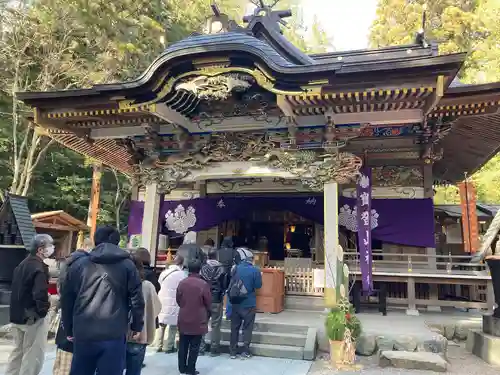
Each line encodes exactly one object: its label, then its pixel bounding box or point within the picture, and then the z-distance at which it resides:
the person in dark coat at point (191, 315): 4.69
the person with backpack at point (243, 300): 5.60
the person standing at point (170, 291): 5.41
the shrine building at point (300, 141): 6.61
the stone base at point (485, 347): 5.88
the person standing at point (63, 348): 3.62
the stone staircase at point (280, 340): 5.99
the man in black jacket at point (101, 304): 2.95
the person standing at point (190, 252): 5.59
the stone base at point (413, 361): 5.41
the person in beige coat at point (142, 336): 3.88
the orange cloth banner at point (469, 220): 10.42
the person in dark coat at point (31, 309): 3.92
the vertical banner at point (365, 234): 8.47
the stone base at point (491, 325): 6.03
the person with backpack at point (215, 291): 5.69
